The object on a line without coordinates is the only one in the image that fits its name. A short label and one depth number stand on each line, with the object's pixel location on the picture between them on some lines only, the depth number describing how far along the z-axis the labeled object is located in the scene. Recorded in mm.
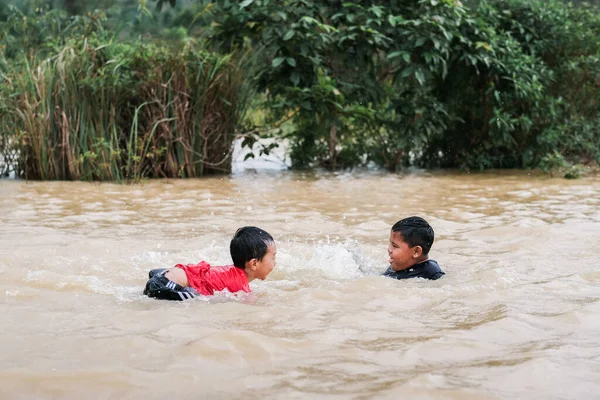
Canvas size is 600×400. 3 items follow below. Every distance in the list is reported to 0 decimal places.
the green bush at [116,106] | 9719
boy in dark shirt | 5359
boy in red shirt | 4531
